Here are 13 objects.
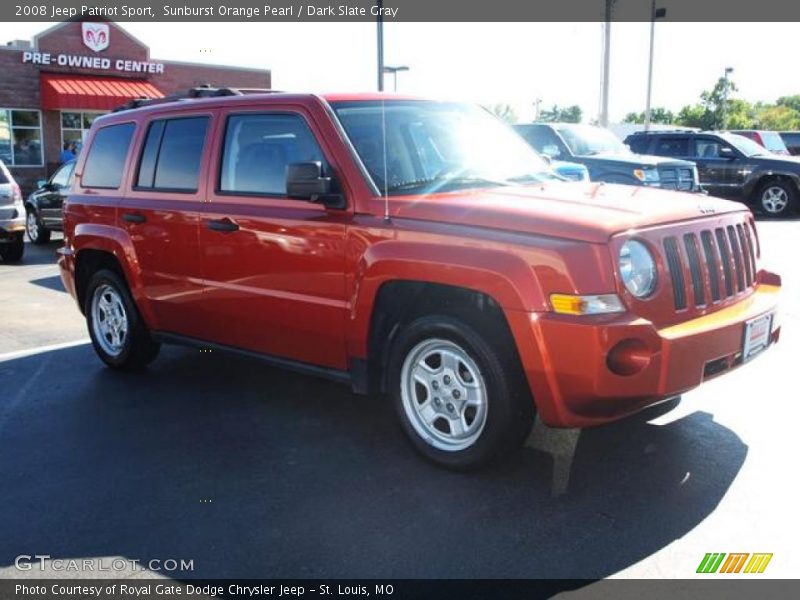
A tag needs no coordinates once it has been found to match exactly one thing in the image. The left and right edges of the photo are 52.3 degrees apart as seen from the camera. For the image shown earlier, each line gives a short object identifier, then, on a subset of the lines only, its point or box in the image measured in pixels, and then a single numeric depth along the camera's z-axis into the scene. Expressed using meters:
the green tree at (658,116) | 92.38
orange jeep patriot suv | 3.67
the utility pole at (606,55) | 28.02
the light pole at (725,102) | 68.18
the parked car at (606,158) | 13.91
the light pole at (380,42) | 19.14
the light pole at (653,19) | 36.23
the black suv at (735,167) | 17.78
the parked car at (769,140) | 23.75
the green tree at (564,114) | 96.69
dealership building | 27.05
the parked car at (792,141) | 29.55
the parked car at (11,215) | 12.83
